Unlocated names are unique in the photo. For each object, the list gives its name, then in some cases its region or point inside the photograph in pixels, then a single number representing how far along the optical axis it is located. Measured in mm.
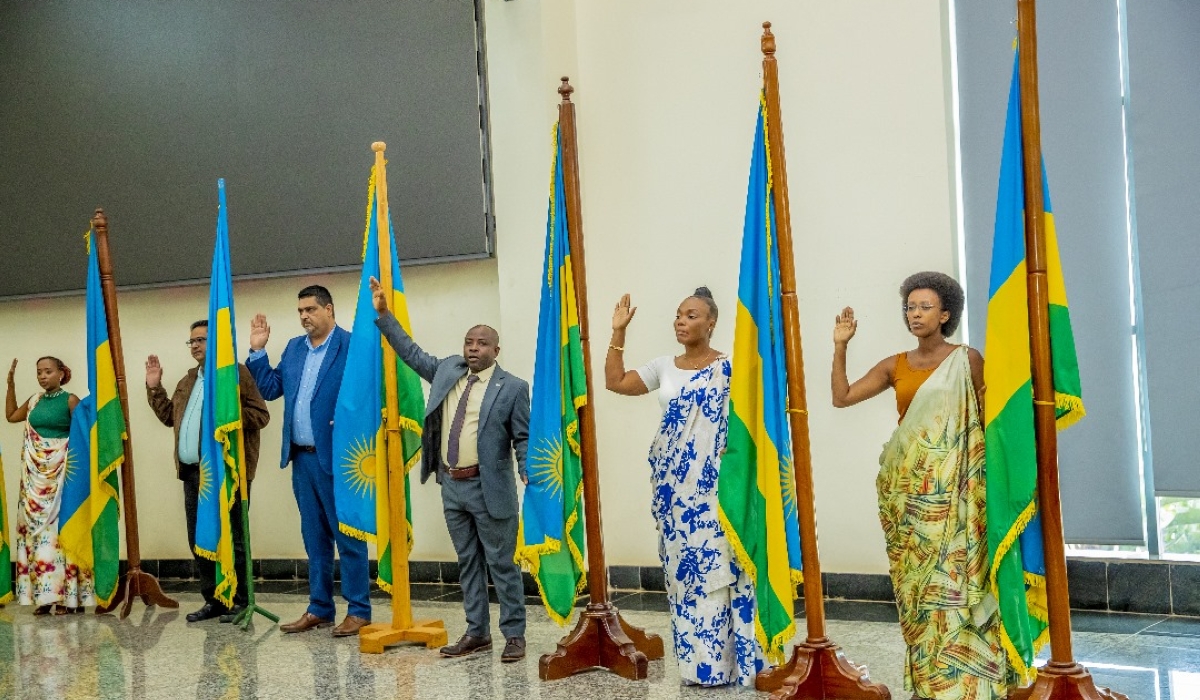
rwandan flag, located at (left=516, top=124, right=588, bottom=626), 5238
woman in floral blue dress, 4852
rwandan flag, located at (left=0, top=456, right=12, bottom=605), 7875
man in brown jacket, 6996
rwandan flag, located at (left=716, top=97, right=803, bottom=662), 4570
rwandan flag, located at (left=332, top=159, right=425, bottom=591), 6043
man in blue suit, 6414
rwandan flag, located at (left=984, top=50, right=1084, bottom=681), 3941
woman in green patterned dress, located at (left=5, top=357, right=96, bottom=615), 7625
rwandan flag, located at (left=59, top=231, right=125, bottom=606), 7328
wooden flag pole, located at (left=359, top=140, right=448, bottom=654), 5953
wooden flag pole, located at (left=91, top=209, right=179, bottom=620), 7352
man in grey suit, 5648
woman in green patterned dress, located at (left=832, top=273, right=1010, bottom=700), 4172
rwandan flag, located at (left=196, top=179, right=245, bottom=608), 6578
